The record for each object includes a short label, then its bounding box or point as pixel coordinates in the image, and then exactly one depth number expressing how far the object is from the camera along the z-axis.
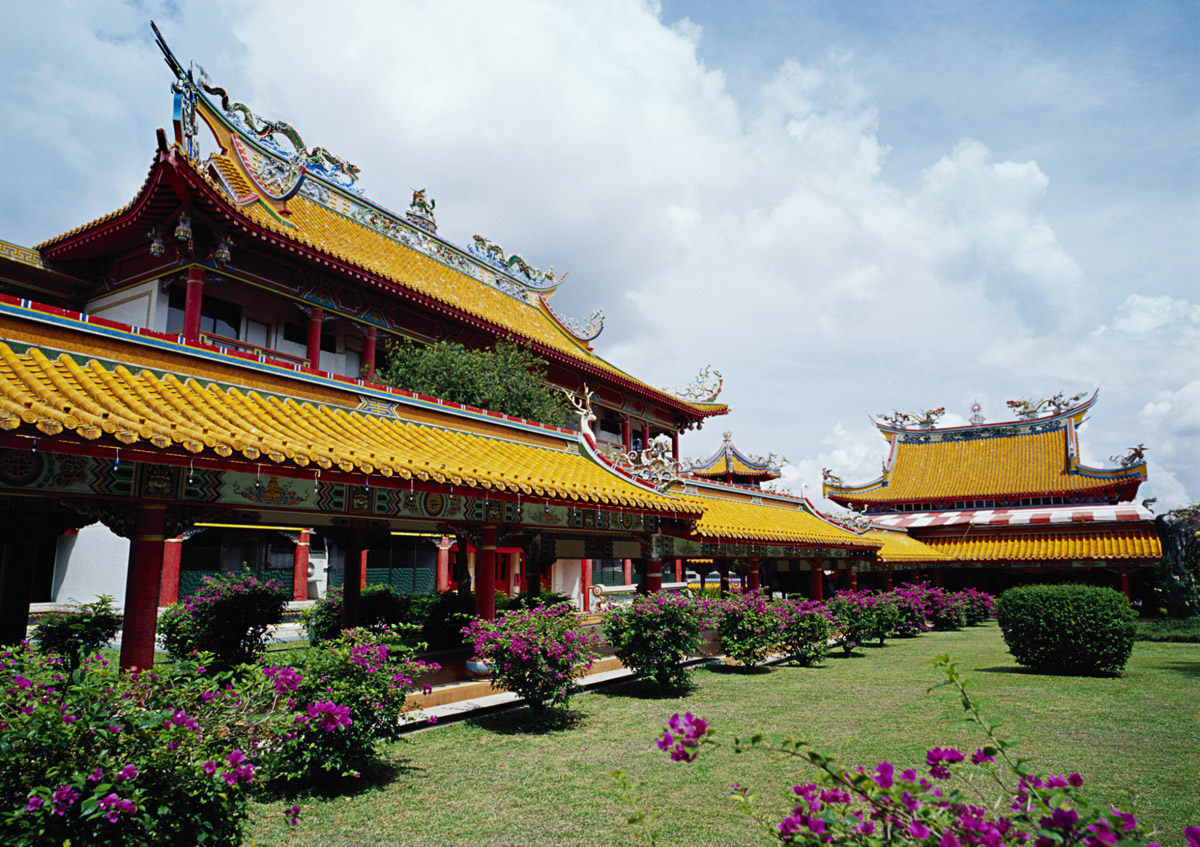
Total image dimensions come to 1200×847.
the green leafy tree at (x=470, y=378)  16.11
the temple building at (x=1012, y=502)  25.28
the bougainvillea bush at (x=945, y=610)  21.31
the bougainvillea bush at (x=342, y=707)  5.72
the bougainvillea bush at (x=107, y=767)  3.28
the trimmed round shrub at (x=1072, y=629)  12.23
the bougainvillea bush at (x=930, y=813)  1.90
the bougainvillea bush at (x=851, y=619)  15.71
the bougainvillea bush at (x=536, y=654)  8.17
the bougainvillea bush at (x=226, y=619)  11.45
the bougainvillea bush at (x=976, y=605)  23.11
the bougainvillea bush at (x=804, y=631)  13.48
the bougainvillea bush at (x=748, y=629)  12.67
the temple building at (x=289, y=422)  6.32
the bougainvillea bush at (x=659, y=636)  10.24
